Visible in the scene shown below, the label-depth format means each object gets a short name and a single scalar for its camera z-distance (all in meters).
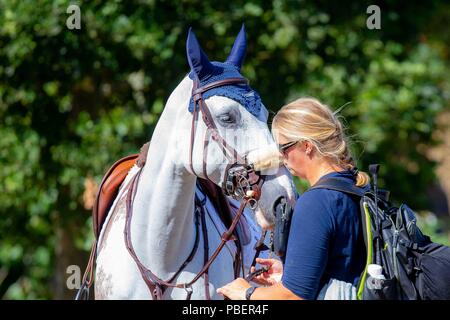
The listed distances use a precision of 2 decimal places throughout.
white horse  7.16
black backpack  5.53
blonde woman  5.57
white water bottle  5.44
